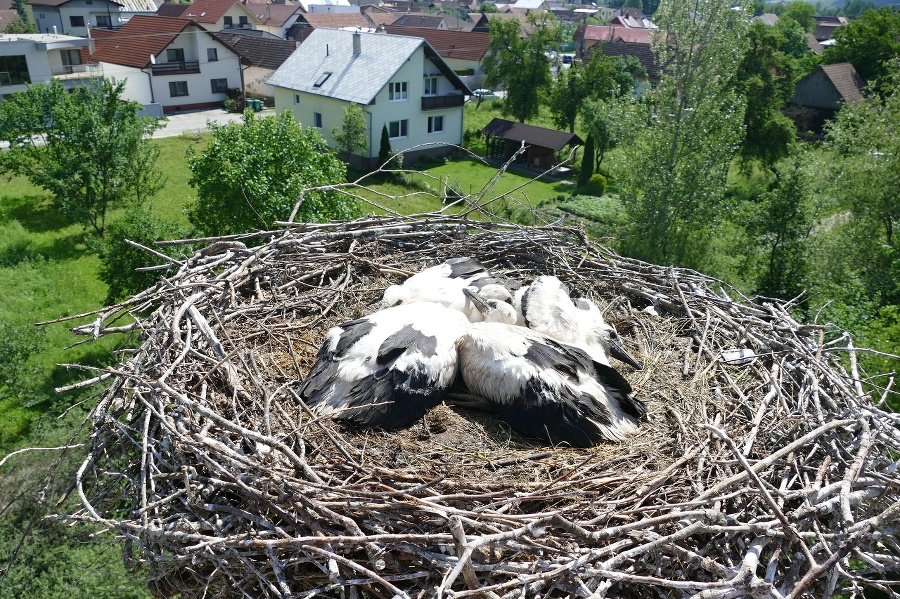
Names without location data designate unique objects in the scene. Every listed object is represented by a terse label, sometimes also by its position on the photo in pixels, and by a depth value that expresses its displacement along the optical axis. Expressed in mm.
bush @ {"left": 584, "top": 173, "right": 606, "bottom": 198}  26438
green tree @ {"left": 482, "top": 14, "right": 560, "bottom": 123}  33094
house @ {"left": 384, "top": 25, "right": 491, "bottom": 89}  45938
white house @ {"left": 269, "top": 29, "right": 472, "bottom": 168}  26578
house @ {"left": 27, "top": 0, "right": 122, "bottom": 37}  45406
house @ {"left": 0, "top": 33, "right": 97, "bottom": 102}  27625
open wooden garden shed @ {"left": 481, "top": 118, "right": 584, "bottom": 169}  28984
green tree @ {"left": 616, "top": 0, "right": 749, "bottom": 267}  13883
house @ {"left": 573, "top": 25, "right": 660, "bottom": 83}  46934
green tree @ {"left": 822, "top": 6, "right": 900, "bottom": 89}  34684
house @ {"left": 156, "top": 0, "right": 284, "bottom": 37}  47469
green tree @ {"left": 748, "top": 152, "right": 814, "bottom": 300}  14359
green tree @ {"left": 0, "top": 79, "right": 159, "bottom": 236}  15922
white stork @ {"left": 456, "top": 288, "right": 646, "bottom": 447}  4270
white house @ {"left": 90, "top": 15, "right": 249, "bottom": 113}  32000
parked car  42131
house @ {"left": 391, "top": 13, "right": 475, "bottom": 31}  65688
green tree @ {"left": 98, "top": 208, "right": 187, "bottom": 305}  12578
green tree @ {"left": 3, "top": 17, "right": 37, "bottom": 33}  45094
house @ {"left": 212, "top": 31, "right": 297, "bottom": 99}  36188
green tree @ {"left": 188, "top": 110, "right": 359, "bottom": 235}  11344
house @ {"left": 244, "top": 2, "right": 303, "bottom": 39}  57688
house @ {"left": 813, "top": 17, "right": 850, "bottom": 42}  84688
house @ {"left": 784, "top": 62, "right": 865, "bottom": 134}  33375
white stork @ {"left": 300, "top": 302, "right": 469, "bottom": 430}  4312
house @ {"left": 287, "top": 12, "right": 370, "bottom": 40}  56312
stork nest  3068
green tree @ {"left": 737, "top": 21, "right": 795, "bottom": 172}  24438
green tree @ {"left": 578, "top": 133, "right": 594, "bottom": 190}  26661
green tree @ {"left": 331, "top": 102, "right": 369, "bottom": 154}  24781
